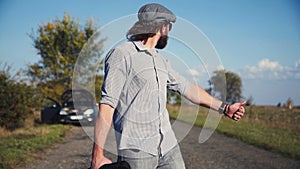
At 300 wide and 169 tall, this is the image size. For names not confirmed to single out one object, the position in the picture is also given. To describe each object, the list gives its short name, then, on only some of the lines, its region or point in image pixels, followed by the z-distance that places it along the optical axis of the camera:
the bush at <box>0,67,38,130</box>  14.32
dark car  19.25
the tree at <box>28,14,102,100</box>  26.42
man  2.39
